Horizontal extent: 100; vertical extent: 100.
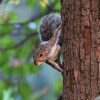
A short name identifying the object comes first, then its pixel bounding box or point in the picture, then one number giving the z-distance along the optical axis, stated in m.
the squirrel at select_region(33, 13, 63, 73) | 4.92
